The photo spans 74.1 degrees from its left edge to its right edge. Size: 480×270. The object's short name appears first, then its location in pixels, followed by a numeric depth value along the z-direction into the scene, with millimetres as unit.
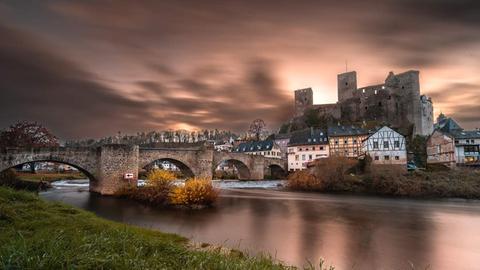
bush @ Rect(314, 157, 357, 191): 37188
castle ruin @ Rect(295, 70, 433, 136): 65938
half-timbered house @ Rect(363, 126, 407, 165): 44812
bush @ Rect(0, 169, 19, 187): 28302
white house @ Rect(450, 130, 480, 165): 44125
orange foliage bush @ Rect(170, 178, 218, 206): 21328
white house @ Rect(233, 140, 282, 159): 67875
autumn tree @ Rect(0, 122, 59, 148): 47281
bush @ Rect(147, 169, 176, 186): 24359
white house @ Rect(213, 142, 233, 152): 101562
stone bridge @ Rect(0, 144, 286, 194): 26953
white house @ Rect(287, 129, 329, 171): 55281
